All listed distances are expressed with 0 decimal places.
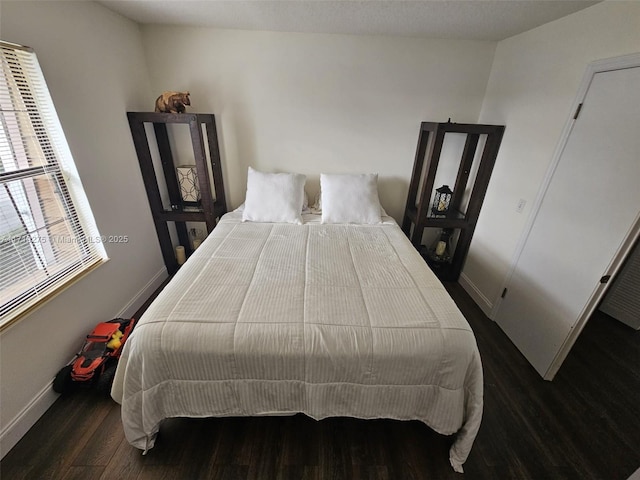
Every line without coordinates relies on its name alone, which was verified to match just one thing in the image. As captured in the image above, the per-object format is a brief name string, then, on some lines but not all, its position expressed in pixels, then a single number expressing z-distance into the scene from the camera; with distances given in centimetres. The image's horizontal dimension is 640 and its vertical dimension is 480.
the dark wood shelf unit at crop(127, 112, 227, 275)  211
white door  132
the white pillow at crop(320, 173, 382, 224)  235
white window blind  127
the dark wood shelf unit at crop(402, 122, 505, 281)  221
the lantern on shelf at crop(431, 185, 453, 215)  257
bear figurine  215
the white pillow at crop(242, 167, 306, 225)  232
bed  116
